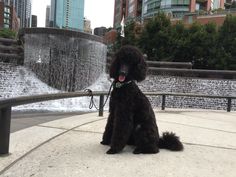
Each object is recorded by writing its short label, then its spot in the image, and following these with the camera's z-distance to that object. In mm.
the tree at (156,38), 21083
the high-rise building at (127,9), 55531
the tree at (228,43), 19128
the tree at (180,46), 20357
